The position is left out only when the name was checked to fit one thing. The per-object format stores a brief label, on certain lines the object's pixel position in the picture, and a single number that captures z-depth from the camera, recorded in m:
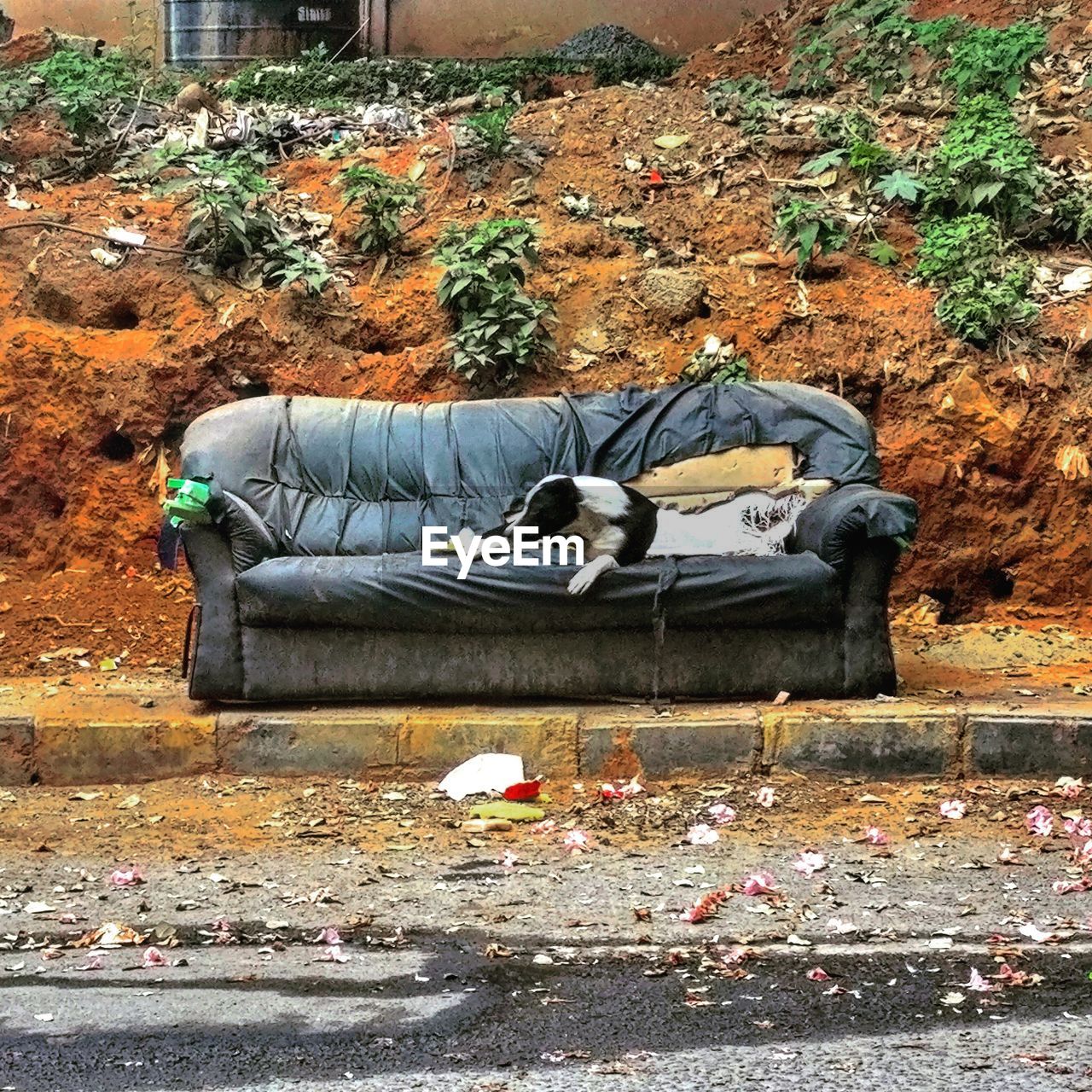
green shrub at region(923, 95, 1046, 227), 8.83
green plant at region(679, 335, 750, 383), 8.27
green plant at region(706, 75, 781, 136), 9.80
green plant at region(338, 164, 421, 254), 8.84
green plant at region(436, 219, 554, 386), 8.16
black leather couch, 6.18
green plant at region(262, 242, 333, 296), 8.50
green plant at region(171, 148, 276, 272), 8.57
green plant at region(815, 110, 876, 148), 9.52
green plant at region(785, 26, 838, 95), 10.16
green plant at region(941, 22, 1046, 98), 9.68
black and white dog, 6.42
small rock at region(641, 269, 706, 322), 8.55
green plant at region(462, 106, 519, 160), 9.41
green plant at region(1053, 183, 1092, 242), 9.01
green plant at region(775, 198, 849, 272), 8.73
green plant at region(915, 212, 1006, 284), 8.66
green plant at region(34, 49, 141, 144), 9.70
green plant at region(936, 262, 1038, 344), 8.42
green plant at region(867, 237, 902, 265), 8.85
